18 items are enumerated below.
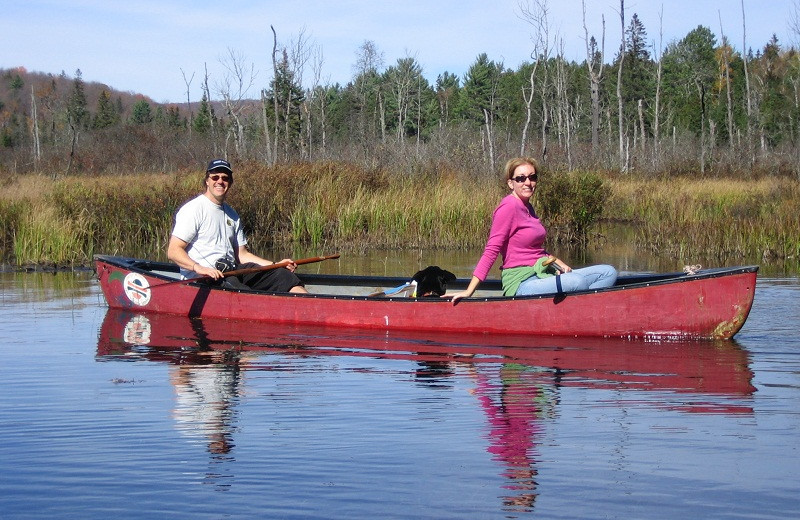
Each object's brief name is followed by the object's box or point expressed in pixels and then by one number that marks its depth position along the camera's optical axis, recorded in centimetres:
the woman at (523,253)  776
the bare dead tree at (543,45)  3092
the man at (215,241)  902
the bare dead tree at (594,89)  2962
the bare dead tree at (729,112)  3944
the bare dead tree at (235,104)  3264
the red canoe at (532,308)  819
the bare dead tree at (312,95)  3186
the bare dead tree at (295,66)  3419
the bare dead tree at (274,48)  2790
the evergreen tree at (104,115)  6831
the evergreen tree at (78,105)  6475
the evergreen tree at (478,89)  6894
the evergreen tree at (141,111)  8851
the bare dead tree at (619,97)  3272
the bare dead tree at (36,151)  3698
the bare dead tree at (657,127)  3404
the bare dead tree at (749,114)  3446
